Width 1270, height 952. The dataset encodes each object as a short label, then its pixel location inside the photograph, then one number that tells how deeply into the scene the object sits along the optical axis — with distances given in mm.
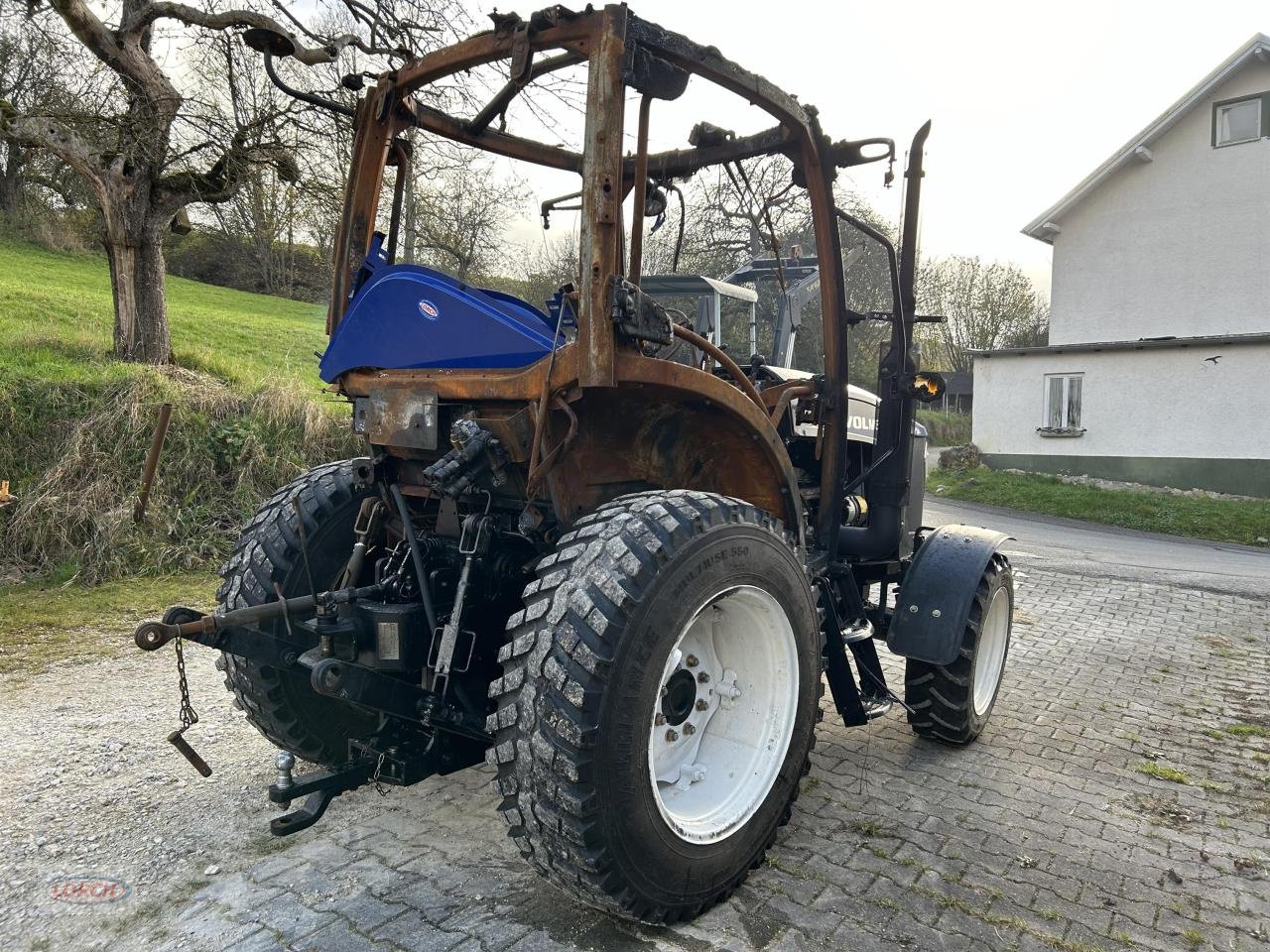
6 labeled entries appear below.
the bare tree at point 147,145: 9867
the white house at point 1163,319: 17969
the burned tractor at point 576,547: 2398
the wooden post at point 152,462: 7391
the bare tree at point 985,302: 35812
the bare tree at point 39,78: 10000
